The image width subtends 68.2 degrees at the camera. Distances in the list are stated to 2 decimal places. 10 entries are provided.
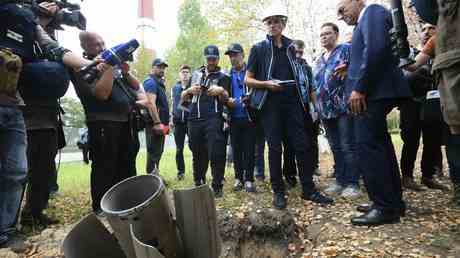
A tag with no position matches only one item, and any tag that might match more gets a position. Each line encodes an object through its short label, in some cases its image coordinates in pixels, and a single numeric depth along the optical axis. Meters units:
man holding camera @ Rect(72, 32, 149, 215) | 3.76
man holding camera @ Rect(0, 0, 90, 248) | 2.89
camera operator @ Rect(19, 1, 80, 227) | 3.42
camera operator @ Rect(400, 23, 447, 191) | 4.39
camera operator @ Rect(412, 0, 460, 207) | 1.90
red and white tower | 50.81
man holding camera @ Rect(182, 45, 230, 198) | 4.63
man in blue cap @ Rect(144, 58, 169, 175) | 5.89
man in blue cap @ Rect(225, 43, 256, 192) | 4.95
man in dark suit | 3.09
